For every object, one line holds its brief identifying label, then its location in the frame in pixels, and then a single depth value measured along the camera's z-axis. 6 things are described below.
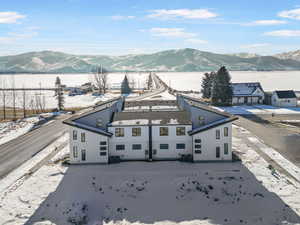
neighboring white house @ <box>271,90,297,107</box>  84.25
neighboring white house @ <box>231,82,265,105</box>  89.94
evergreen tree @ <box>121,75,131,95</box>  135.50
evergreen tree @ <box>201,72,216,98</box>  102.00
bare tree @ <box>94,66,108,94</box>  141.88
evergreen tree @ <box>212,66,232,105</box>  84.88
